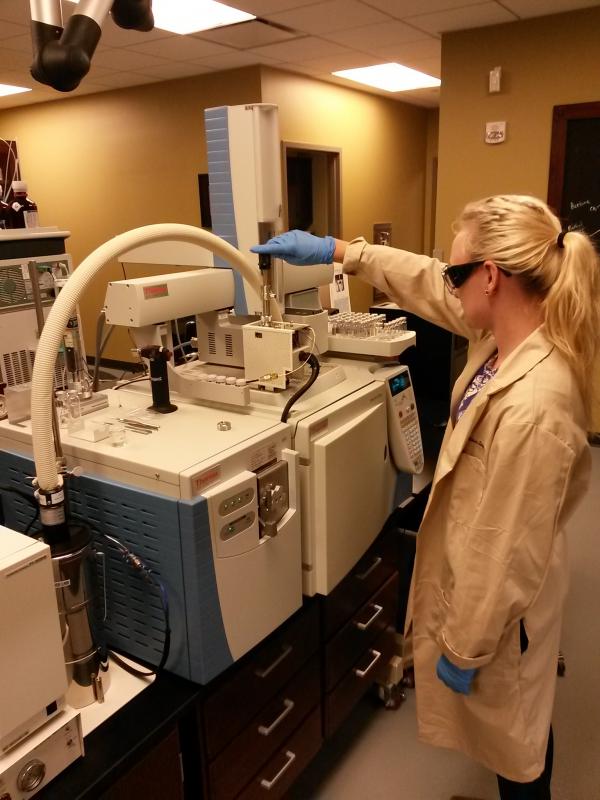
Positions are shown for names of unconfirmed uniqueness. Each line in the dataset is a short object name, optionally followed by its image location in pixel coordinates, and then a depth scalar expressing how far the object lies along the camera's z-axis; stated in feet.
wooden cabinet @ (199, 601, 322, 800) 4.31
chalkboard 12.55
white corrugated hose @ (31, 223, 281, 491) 3.42
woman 3.79
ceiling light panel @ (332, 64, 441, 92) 16.84
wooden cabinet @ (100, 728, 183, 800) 3.58
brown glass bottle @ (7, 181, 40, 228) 7.94
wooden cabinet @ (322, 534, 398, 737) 5.56
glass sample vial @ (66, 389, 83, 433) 4.43
